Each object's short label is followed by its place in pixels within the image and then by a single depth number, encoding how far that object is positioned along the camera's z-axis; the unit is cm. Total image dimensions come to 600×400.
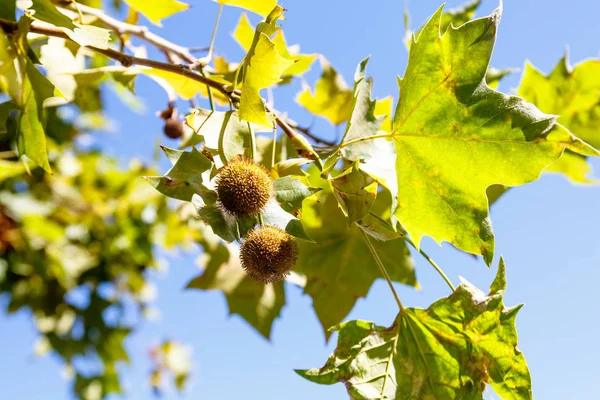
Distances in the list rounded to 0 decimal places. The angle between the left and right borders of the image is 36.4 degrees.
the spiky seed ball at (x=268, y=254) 46
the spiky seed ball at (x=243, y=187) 45
